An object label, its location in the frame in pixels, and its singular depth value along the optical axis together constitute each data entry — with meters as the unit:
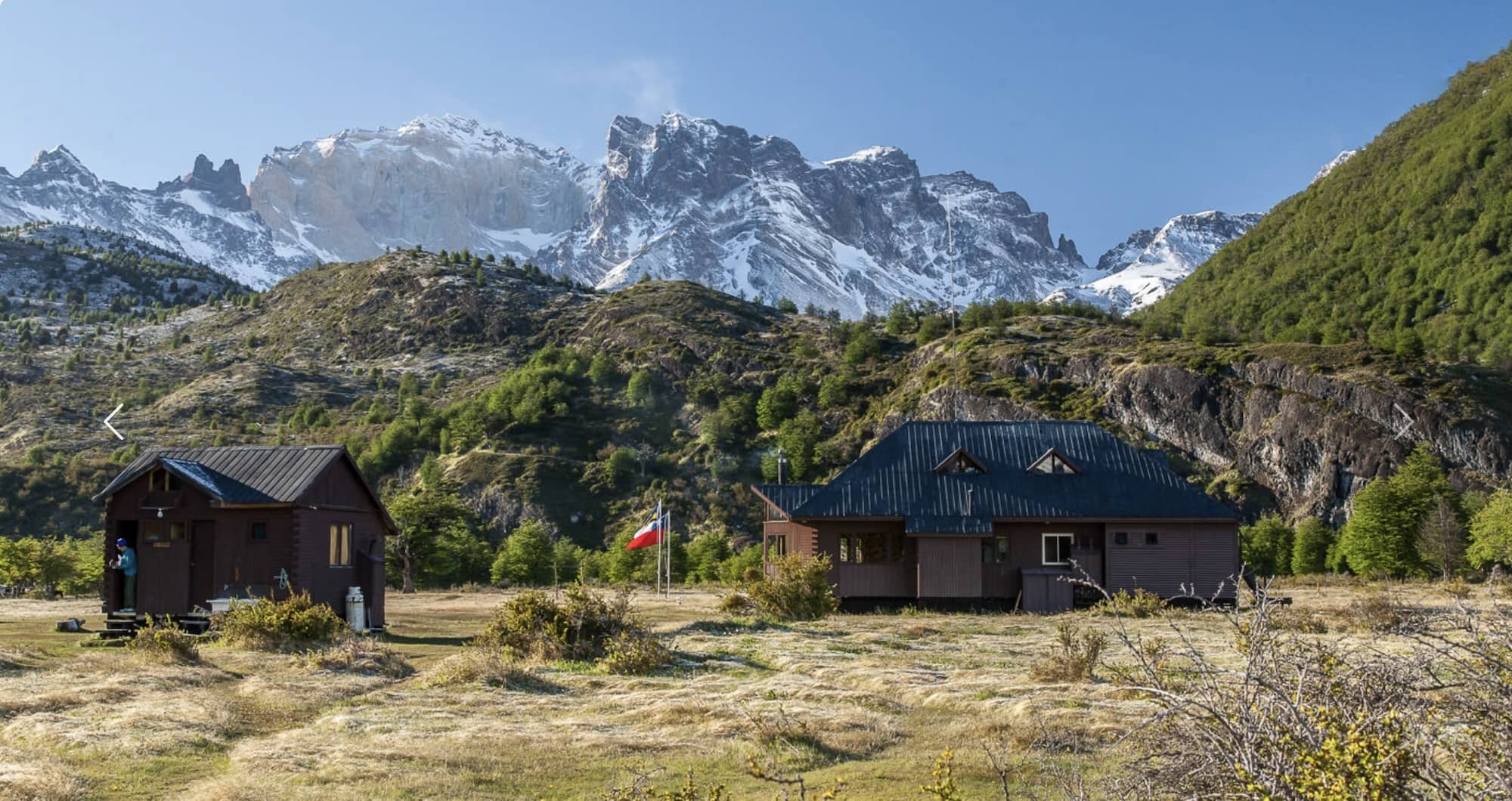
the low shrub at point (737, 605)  33.94
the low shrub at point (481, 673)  18.00
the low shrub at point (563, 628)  20.95
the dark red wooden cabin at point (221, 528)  28.30
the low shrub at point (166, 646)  20.06
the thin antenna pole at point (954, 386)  100.69
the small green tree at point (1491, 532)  56.06
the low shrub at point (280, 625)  23.72
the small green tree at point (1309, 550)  70.25
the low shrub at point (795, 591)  31.73
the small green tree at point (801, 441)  100.40
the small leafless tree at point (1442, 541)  57.84
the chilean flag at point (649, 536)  45.97
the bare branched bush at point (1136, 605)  34.28
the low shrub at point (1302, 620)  22.32
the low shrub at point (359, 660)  19.84
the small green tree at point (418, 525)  63.81
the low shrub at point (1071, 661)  17.80
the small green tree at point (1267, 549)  70.94
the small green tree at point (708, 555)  72.12
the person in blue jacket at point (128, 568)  28.72
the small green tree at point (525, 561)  70.06
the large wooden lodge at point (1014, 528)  39.19
